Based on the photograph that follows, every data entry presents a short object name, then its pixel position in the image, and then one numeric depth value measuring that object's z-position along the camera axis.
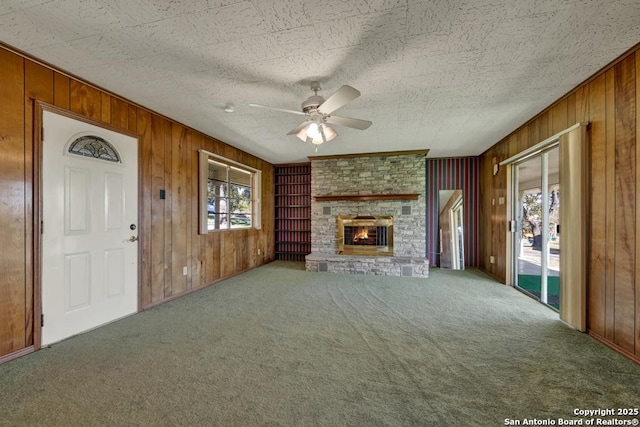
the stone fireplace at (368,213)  5.39
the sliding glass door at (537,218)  3.40
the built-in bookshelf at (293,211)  6.91
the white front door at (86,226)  2.36
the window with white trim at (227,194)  4.25
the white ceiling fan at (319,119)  2.33
